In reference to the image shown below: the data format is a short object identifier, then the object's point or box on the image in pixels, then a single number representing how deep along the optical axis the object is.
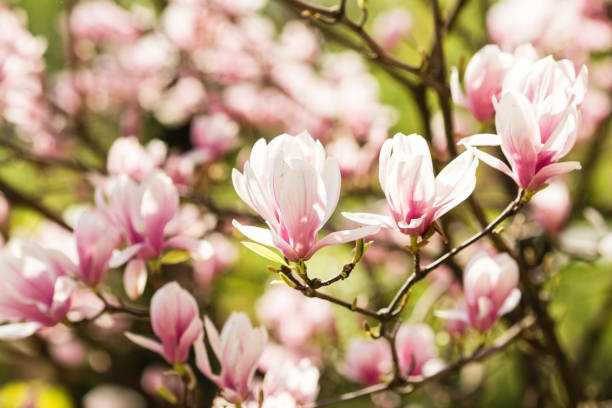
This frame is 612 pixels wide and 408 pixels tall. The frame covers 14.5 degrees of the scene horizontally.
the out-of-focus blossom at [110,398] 4.05
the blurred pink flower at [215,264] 3.18
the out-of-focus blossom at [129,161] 1.95
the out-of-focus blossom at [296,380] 1.71
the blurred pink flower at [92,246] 1.72
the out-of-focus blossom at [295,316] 2.62
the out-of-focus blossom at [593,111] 3.22
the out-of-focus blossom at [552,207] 2.18
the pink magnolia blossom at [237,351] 1.69
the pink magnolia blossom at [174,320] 1.70
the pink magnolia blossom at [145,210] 1.73
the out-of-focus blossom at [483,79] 1.70
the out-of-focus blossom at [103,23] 3.92
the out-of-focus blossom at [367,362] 1.91
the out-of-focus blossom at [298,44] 4.06
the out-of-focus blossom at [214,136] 2.37
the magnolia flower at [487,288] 1.73
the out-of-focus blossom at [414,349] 1.83
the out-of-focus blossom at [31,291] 1.69
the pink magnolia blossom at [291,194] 1.60
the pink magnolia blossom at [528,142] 1.60
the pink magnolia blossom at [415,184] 1.60
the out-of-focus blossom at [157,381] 2.19
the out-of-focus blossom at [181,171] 2.11
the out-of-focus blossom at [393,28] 3.71
